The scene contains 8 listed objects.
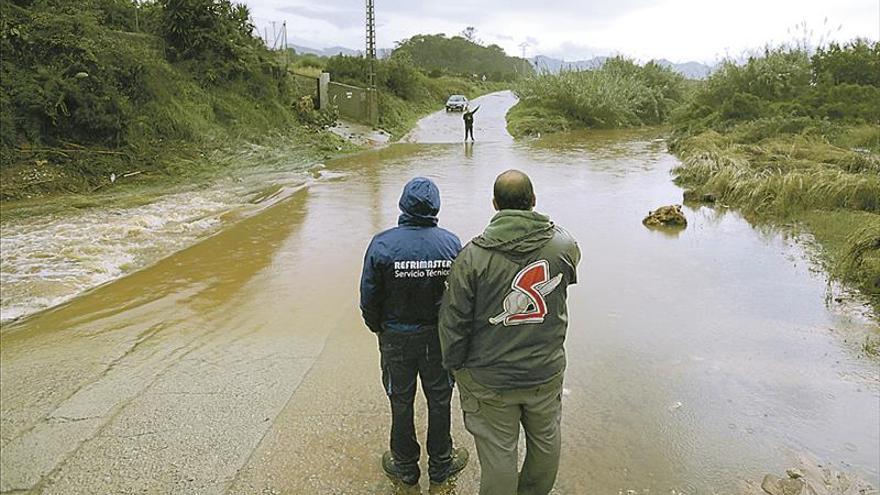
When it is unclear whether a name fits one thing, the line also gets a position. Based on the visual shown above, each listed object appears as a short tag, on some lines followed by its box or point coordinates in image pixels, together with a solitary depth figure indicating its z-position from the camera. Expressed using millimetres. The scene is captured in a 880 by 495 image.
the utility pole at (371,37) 30359
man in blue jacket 3191
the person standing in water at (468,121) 28978
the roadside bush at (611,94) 37062
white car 47062
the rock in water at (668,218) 11281
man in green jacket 2770
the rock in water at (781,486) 3697
